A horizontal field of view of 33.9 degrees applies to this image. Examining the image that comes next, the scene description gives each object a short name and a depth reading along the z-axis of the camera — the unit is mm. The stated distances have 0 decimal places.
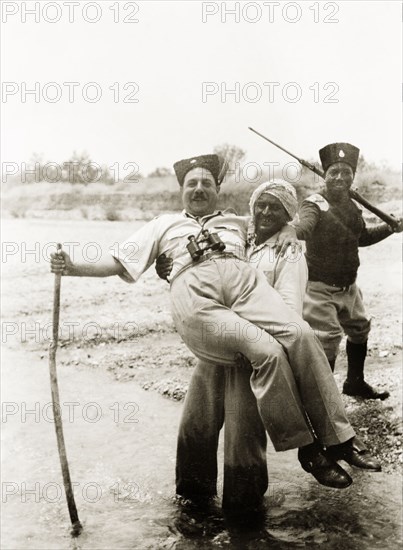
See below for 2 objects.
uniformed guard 4438
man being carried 2996
